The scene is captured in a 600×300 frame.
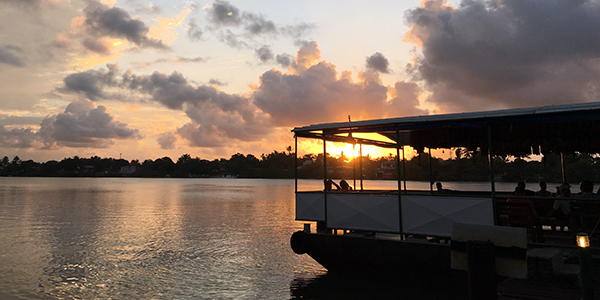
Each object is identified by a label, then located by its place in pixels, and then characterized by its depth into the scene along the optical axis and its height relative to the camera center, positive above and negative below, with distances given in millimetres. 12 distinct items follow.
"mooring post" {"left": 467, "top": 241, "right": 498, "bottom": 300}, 5387 -1321
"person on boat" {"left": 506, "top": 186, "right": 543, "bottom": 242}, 8516 -956
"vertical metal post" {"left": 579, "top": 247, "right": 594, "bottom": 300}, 5660 -1478
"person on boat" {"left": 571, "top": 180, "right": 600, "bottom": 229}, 8481 -809
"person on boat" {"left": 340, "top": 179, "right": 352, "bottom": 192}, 12719 -311
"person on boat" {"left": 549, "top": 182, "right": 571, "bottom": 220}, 9438 -880
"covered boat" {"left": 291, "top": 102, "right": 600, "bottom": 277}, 8336 -704
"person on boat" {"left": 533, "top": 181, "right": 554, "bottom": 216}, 10689 -875
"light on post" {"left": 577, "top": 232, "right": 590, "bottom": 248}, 5656 -974
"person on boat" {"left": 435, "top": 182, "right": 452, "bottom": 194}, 11232 -455
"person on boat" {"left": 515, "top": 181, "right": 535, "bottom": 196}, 10824 -528
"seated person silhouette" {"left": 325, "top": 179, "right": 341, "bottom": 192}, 10895 -258
